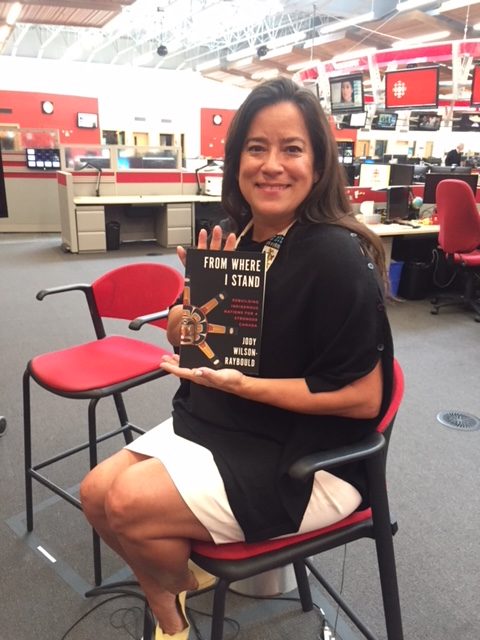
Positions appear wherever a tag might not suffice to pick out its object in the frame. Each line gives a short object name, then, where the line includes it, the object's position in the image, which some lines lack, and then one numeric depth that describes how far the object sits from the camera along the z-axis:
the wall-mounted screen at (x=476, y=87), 6.40
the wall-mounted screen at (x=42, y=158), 7.11
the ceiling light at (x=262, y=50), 11.27
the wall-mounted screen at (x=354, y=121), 7.17
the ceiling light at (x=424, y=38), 8.95
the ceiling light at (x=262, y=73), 14.08
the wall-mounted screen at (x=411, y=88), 6.60
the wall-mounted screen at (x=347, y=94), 6.71
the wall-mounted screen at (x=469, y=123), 9.03
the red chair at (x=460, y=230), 3.93
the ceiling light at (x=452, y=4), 6.73
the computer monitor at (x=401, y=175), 5.04
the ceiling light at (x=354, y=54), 8.63
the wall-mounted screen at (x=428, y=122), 8.03
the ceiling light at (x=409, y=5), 7.19
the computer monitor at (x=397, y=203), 4.70
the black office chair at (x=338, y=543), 0.90
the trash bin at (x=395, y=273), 4.68
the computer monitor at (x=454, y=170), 5.52
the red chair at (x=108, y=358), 1.47
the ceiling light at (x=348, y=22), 8.38
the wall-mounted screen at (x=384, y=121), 8.24
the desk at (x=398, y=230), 4.33
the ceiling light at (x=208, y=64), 13.89
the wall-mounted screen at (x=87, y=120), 12.61
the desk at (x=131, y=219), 6.12
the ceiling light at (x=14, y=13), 6.29
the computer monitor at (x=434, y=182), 5.02
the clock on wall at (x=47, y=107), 12.09
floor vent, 2.46
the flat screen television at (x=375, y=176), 5.04
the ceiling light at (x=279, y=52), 11.16
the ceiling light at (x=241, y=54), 11.97
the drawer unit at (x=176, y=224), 6.64
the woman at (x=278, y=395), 0.94
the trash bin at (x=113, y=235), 6.50
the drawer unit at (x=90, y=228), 6.12
